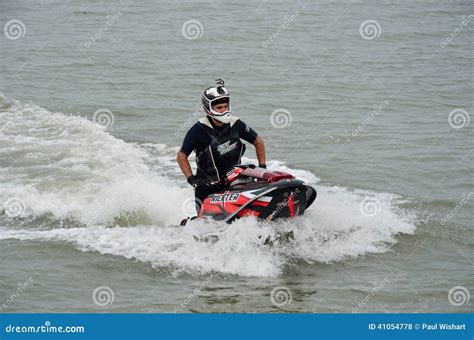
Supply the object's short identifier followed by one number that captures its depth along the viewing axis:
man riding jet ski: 10.09
